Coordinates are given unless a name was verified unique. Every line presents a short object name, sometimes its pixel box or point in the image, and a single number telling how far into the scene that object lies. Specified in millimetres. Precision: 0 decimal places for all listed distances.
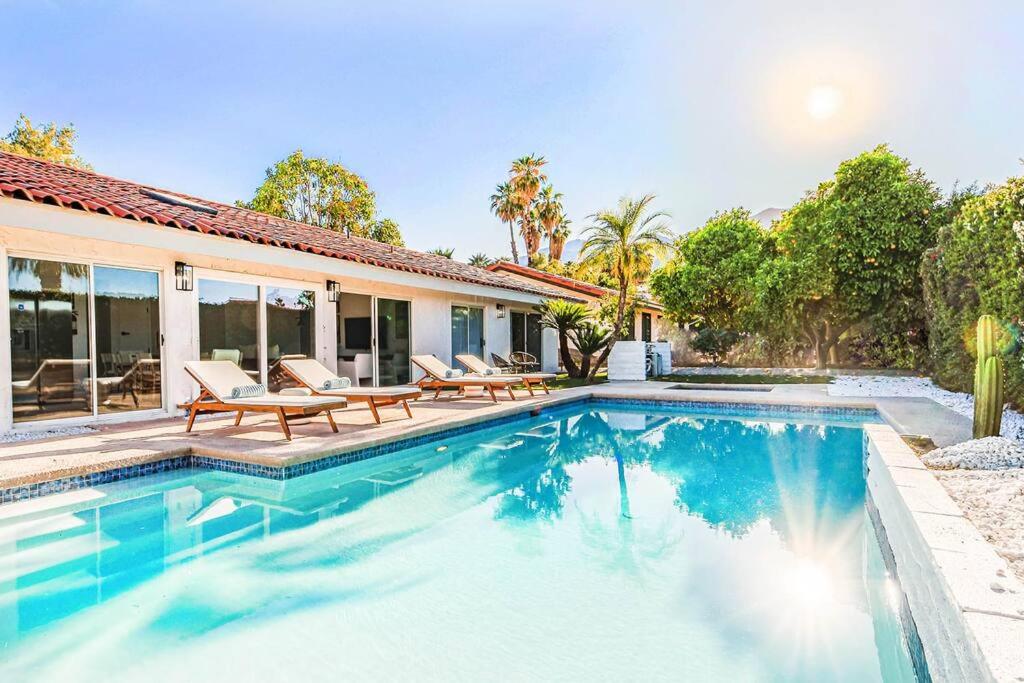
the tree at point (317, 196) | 28688
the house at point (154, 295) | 7094
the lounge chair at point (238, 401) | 6793
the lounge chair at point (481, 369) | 12041
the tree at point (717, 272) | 20125
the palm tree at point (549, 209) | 36531
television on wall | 12109
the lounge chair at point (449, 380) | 10766
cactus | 5492
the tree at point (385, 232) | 30789
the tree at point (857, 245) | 15812
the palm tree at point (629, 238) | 14359
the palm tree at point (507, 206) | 36531
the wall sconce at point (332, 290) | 11414
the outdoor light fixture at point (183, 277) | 8742
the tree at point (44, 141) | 23047
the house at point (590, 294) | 21938
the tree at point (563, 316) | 15625
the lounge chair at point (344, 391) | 8188
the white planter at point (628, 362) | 16125
